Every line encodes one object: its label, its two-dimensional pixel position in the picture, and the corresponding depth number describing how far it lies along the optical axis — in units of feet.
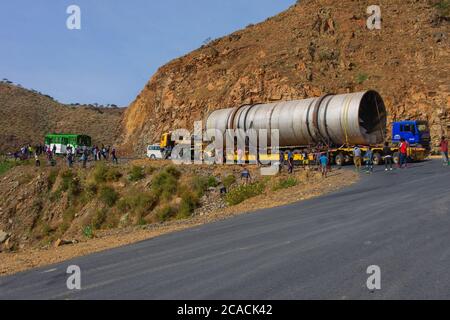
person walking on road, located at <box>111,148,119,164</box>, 126.71
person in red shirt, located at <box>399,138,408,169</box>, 83.66
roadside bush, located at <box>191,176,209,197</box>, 88.14
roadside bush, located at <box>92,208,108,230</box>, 89.81
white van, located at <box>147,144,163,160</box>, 143.44
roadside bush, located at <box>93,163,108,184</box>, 103.73
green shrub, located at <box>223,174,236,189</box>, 89.63
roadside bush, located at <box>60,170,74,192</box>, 106.11
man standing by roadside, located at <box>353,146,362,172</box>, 83.82
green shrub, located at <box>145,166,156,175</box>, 103.04
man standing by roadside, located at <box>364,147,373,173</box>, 81.77
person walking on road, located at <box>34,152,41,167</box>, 125.88
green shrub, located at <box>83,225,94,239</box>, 84.64
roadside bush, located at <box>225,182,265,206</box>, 76.79
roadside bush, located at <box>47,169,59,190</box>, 109.91
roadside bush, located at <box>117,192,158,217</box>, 88.33
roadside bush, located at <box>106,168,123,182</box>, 104.00
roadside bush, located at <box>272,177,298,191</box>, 75.69
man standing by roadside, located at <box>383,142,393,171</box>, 86.89
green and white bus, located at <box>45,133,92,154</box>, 176.96
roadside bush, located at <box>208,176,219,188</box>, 89.93
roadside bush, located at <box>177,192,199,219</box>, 81.22
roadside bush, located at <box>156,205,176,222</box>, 83.15
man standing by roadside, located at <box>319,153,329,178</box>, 77.77
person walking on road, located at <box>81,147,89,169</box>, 117.48
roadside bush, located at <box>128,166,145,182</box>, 102.06
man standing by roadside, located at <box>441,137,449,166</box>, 83.25
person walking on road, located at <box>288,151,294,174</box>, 88.53
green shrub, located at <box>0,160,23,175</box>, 127.21
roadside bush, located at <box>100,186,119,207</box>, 94.99
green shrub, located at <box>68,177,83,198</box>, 103.96
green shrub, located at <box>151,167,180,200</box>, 90.99
